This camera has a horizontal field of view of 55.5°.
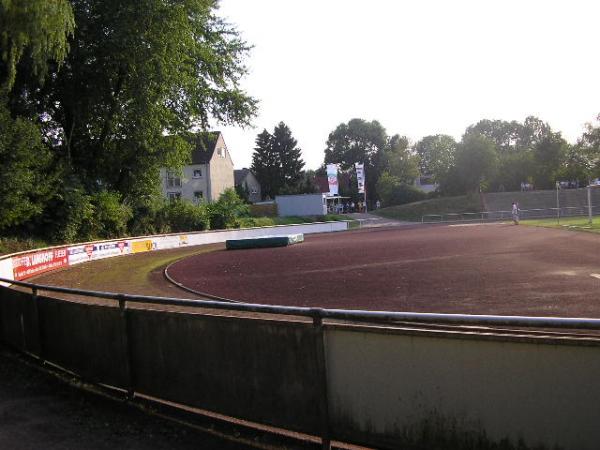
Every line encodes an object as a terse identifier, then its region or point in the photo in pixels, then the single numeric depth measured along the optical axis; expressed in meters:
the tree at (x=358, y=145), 127.38
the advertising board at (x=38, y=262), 20.28
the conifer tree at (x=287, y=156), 98.00
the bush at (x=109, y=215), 34.62
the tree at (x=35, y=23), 12.62
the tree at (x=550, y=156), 89.75
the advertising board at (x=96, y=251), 27.61
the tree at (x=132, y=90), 32.72
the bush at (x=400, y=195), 91.38
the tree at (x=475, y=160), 81.94
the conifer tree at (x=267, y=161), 98.19
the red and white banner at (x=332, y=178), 74.56
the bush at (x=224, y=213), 50.28
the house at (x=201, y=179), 74.94
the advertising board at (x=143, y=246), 35.01
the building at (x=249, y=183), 93.00
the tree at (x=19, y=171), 26.09
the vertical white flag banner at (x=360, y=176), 76.19
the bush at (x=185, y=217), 44.47
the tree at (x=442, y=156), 89.31
